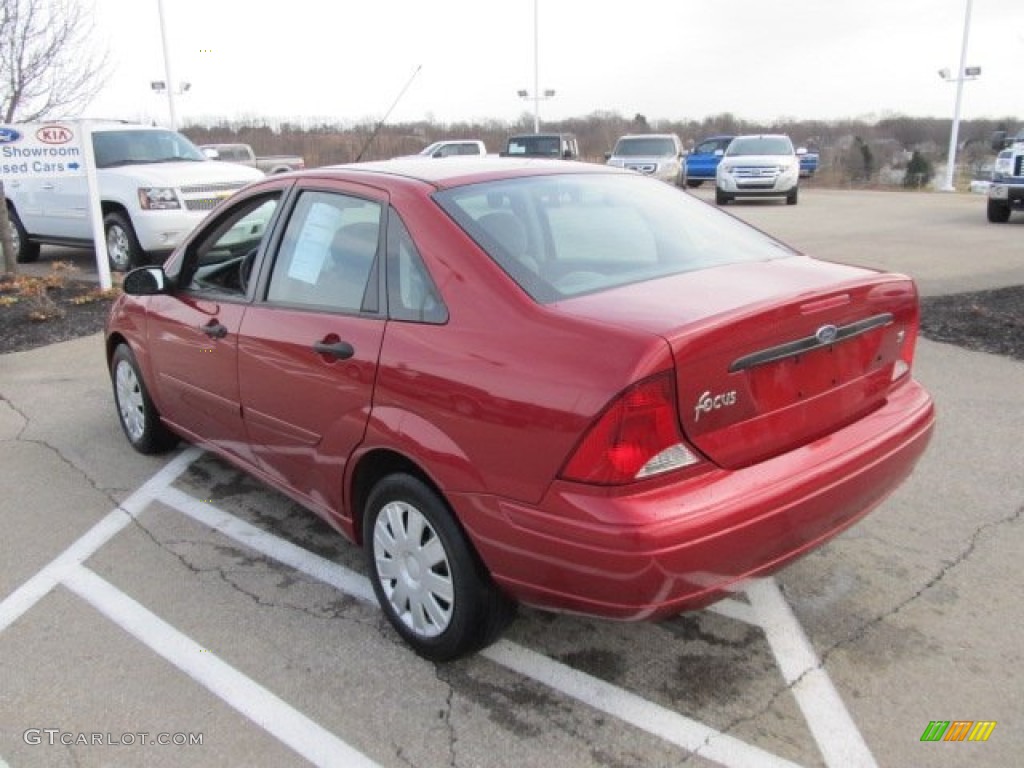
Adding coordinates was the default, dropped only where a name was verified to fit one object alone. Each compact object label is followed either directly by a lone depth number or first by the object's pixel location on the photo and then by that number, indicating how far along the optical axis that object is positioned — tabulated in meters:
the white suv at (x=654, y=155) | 23.03
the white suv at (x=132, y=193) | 10.27
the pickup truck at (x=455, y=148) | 24.88
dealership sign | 9.87
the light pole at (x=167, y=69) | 24.44
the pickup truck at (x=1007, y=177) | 14.48
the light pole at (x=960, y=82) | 27.83
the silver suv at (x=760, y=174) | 21.41
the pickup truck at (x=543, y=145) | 24.03
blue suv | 31.33
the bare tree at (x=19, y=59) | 11.52
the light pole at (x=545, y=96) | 41.40
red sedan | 2.35
